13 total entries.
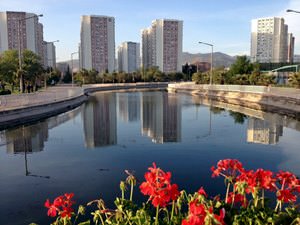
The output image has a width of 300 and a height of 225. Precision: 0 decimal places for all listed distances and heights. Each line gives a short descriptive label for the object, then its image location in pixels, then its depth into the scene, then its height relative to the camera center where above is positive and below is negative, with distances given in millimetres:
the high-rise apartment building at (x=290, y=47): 178750 +19531
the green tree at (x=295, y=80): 38156 +52
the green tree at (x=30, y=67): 45600 +2006
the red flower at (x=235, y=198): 3633 -1342
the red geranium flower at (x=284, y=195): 3361 -1184
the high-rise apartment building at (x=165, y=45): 141500 +15868
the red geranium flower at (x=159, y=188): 3074 -1035
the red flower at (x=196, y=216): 2537 -1064
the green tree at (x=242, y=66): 65812 +2911
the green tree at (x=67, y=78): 103750 +827
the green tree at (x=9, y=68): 44450 +1787
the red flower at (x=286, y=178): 3491 -1053
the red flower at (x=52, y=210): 3340 -1328
